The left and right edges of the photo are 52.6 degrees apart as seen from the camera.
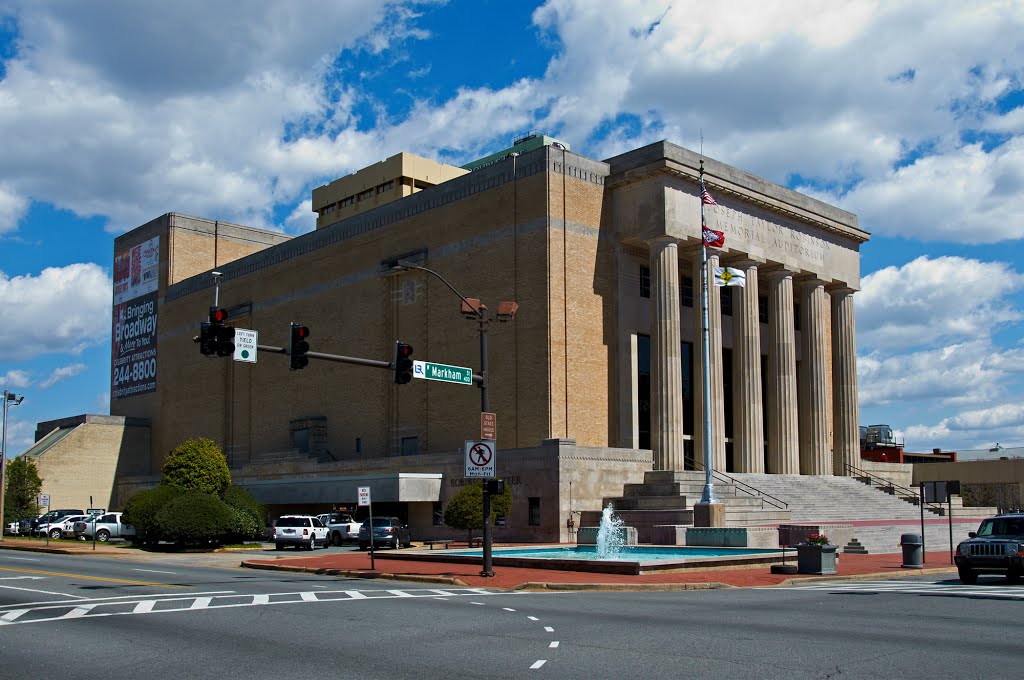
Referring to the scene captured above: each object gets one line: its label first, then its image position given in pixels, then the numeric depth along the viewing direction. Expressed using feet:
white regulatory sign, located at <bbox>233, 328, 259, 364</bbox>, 81.76
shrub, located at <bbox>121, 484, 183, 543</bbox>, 158.42
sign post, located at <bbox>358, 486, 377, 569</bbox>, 100.99
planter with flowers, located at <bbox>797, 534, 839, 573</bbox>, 93.81
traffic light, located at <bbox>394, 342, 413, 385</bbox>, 86.74
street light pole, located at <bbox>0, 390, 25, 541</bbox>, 203.41
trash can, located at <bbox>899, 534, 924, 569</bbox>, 99.96
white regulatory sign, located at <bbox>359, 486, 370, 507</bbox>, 101.04
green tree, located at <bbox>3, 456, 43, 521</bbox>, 234.99
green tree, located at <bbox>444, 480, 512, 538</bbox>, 137.49
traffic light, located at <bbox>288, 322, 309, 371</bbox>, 79.82
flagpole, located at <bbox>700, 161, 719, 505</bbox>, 142.41
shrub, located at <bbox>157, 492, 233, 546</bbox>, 150.41
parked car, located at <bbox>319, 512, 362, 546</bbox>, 160.04
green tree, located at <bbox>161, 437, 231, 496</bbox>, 173.37
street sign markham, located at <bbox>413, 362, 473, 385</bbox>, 92.84
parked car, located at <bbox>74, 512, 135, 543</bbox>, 188.44
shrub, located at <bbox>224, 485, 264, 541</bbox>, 160.86
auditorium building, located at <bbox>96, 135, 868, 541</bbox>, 169.99
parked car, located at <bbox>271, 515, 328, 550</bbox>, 153.38
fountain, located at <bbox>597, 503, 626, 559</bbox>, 120.88
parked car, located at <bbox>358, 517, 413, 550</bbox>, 149.48
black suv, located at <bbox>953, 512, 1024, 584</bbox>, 78.18
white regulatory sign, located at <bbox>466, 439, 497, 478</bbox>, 89.51
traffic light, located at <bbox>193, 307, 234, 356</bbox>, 74.54
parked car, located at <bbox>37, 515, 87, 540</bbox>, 206.75
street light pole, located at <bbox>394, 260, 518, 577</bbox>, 88.84
